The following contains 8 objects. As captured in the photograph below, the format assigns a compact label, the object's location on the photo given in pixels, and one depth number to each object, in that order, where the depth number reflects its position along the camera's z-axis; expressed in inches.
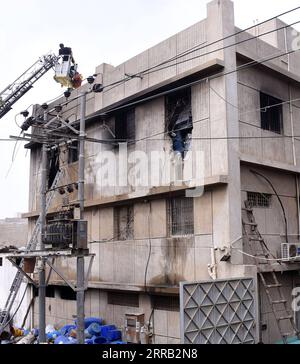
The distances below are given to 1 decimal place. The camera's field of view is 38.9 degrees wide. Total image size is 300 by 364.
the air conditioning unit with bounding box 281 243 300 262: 525.3
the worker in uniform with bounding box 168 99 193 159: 550.9
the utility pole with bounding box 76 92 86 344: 441.4
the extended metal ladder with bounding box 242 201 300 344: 501.4
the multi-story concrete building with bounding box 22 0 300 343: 501.4
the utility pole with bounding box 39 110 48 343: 521.3
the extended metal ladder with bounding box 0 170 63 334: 608.1
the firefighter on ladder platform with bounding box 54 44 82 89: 676.7
